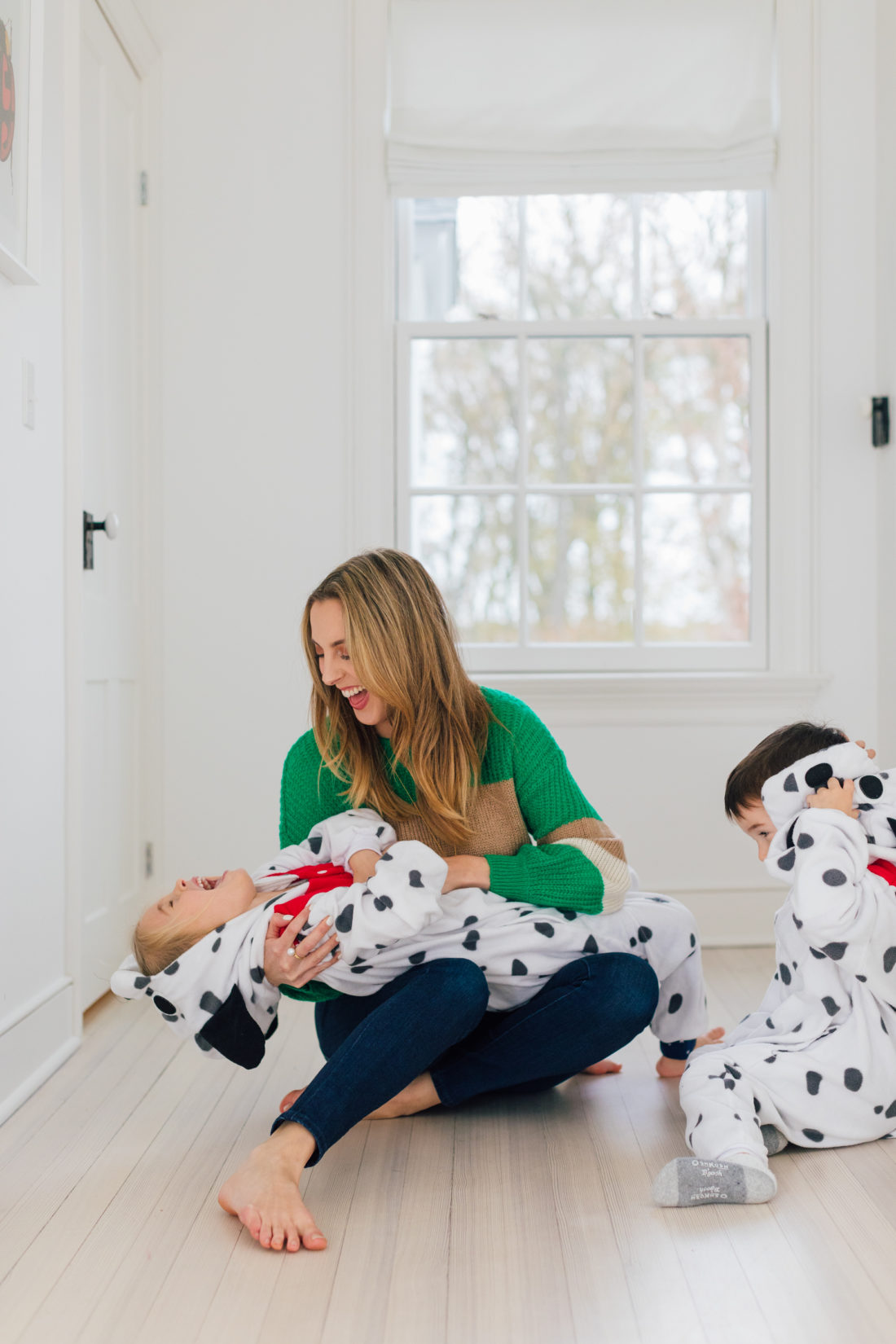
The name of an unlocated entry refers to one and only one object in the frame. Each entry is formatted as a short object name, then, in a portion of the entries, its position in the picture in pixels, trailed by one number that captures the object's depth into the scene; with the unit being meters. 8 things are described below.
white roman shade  2.96
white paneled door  2.46
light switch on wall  1.97
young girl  1.56
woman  1.57
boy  1.48
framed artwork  1.80
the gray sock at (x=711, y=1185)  1.43
